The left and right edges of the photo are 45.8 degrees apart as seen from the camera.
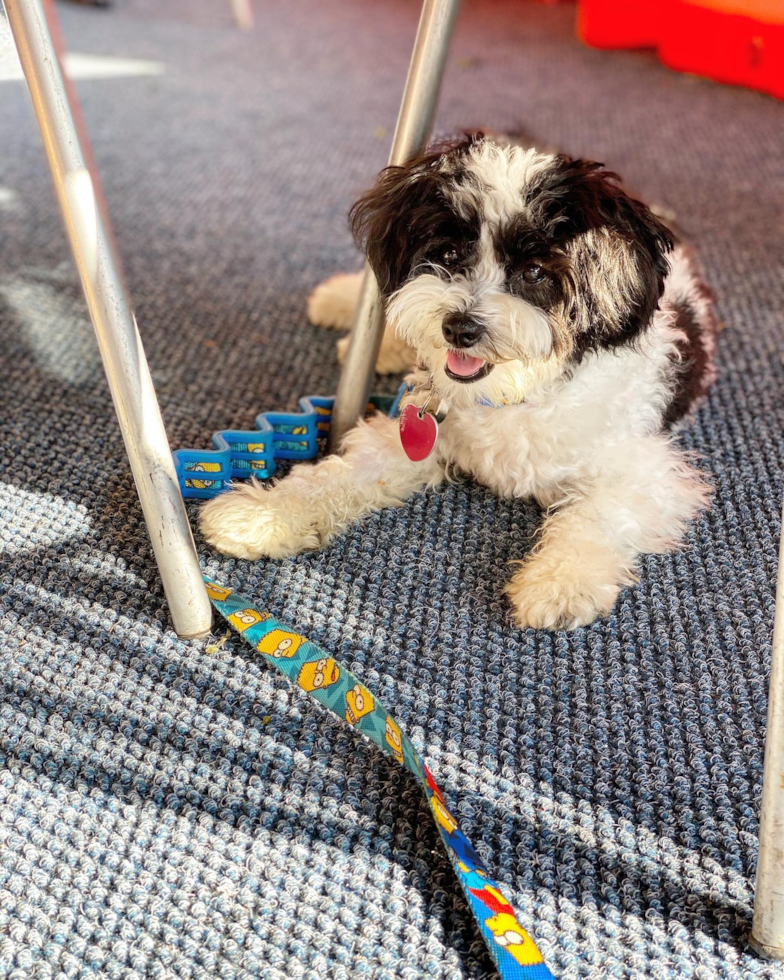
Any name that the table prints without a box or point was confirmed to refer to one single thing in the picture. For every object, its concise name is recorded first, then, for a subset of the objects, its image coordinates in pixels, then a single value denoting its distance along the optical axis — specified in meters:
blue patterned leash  0.77
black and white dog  1.10
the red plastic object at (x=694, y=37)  2.98
